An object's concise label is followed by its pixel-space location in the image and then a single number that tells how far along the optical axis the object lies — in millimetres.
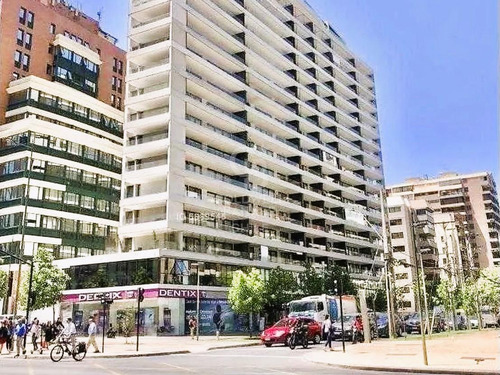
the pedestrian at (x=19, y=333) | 25956
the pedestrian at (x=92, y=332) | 25438
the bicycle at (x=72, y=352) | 22303
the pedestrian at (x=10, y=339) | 28953
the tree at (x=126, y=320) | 44094
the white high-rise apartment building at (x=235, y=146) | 48938
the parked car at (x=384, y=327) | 40812
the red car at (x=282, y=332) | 30141
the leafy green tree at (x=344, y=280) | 54844
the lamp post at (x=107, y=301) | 27328
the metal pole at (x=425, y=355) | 16708
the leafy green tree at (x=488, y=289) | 63272
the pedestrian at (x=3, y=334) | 27819
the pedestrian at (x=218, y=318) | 43219
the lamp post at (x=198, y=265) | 45812
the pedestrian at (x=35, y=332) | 27550
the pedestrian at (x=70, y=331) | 22934
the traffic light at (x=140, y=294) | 26819
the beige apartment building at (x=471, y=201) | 125562
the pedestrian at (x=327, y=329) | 25523
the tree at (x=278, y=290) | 44375
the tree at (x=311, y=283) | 52494
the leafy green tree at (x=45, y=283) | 41312
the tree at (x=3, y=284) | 51938
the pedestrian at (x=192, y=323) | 39219
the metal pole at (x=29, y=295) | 28661
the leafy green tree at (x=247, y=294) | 41906
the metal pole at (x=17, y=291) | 39797
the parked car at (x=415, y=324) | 48406
